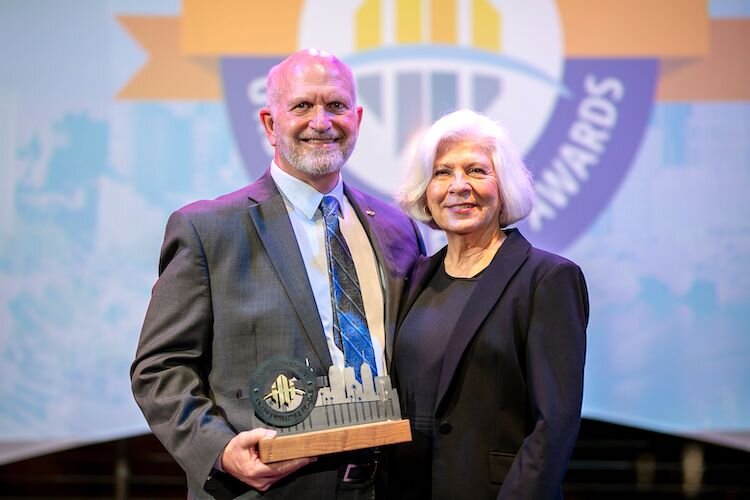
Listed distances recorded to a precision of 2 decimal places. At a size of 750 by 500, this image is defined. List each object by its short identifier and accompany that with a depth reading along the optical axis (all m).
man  2.05
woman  1.98
